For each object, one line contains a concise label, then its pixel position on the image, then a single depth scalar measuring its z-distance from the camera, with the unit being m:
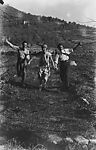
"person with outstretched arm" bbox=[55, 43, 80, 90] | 13.06
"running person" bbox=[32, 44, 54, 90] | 12.92
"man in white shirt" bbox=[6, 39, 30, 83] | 12.91
